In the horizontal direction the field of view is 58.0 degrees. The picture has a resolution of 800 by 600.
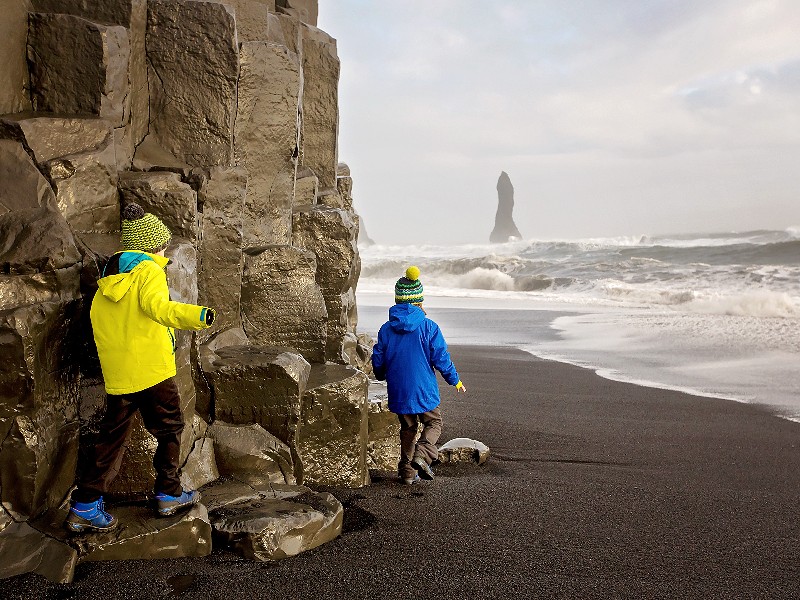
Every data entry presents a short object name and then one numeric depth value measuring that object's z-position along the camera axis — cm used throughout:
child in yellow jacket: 306
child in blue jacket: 461
